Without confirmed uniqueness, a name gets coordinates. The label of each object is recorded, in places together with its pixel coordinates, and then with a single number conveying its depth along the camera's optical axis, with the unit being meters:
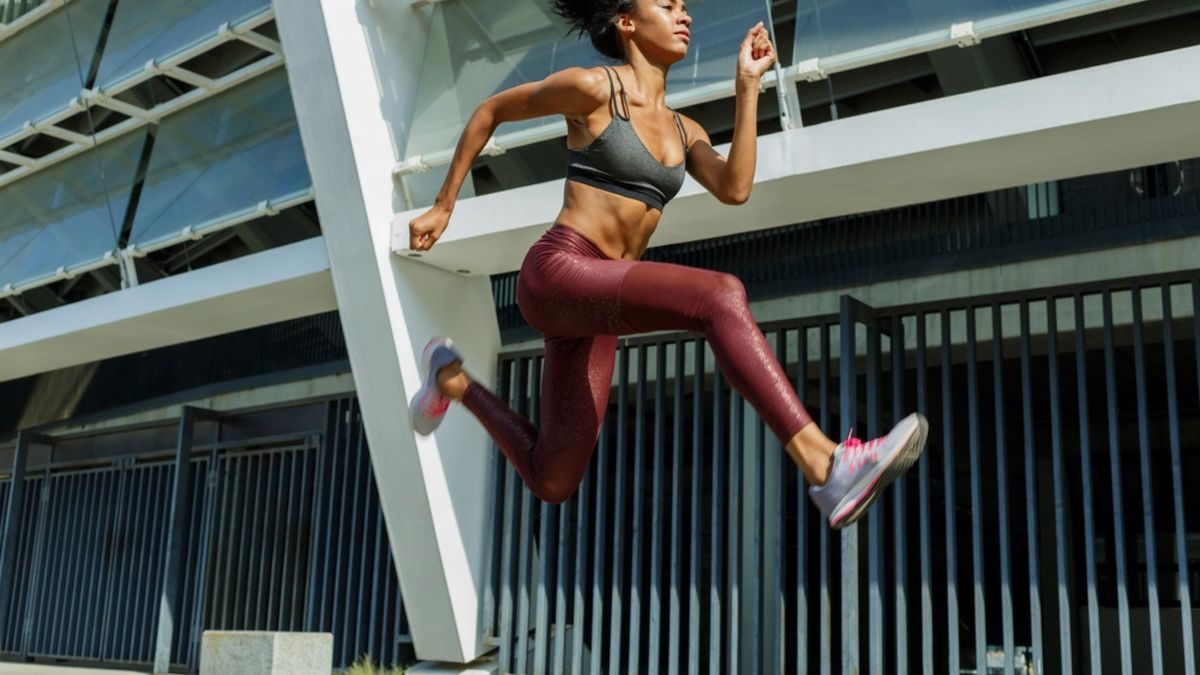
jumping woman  3.38
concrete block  8.18
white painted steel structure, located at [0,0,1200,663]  7.06
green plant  9.32
